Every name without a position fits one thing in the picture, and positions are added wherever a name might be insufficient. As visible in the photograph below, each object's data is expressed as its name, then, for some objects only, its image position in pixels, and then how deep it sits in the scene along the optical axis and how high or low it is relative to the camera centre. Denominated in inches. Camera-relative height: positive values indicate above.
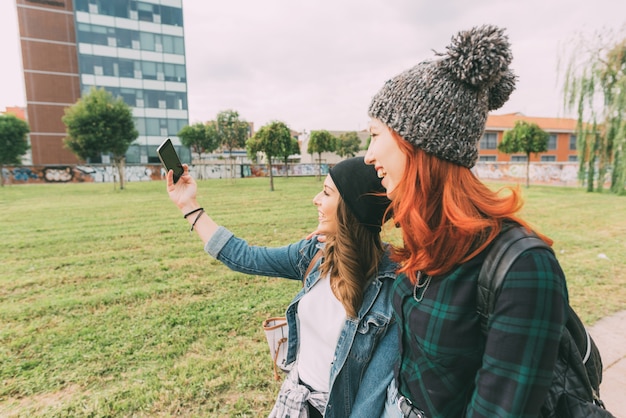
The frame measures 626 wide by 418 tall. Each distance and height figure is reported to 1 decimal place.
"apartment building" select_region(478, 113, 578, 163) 1653.5 +64.5
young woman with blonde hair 51.3 -22.1
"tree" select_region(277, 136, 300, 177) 861.9 +30.9
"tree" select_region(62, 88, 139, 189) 865.5 +87.6
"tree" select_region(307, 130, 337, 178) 1192.8 +62.1
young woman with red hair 30.4 -8.9
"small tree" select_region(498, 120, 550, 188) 896.3 +51.7
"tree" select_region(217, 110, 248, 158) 1567.4 +146.9
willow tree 558.3 +81.1
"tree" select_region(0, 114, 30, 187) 1124.5 +74.8
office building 1423.5 +394.8
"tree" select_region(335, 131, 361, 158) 1646.2 +74.0
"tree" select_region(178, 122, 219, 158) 1357.0 +90.8
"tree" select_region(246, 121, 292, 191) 835.4 +48.2
